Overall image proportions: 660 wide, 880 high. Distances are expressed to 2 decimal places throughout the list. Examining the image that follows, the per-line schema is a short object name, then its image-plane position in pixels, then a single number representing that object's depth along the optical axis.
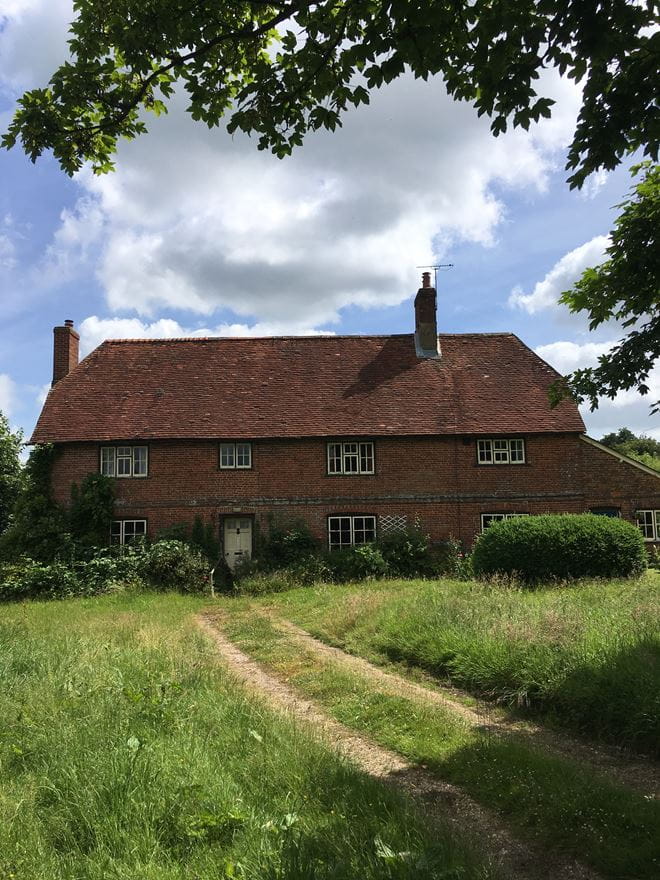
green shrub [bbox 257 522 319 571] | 22.41
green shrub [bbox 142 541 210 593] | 20.69
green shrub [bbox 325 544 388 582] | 21.41
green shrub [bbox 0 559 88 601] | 19.95
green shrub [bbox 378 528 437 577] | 22.12
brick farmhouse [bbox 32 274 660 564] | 23.50
